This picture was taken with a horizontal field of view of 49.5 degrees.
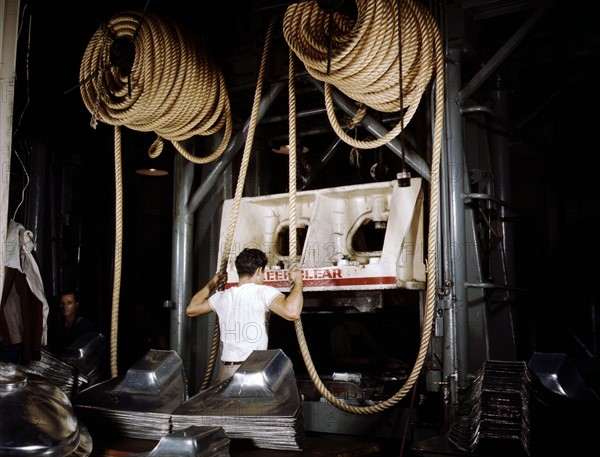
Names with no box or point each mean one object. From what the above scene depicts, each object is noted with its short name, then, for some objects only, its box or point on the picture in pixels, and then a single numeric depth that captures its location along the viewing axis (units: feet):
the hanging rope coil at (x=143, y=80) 17.33
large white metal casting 16.11
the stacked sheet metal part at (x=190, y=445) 9.03
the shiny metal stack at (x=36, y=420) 8.95
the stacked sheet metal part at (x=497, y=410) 9.45
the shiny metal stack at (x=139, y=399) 12.29
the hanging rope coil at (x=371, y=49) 14.66
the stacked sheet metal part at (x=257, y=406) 10.98
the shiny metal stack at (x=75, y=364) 15.49
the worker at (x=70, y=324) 22.80
